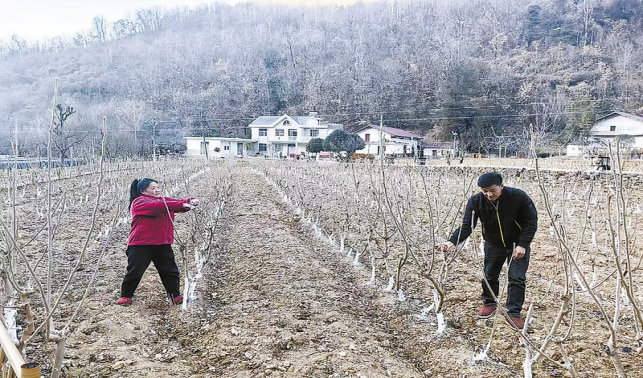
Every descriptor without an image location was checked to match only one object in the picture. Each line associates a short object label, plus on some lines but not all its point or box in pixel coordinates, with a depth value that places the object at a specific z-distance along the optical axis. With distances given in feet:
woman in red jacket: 11.79
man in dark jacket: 10.33
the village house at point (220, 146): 151.74
